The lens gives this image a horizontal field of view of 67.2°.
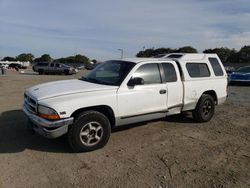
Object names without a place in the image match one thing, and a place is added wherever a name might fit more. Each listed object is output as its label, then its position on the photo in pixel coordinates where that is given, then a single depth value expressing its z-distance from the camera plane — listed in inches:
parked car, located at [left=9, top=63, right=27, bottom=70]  1646.0
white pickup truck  130.0
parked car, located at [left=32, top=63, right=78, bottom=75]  984.9
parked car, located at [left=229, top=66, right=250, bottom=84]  521.0
